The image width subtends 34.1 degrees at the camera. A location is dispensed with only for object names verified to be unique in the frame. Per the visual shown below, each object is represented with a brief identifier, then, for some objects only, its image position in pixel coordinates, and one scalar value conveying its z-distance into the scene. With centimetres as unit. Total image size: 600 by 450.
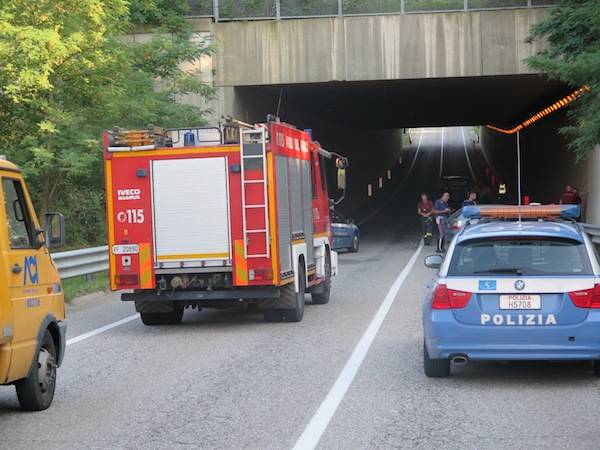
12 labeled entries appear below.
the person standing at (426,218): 3186
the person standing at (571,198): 2978
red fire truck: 1336
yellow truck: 738
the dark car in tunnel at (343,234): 3009
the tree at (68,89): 1822
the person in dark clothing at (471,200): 2710
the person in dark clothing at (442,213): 3008
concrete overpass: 3023
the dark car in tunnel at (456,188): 4944
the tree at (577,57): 2216
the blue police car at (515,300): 868
